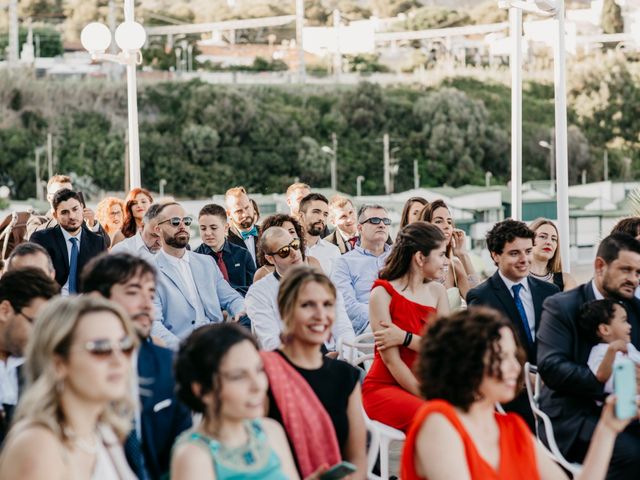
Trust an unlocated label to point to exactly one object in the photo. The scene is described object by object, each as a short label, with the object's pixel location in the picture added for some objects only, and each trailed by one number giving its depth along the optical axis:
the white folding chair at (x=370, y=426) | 5.63
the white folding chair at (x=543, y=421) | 6.17
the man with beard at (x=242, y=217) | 11.80
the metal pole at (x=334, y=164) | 68.28
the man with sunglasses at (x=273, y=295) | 7.50
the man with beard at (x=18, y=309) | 5.35
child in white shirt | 6.14
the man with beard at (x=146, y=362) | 4.80
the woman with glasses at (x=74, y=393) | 3.56
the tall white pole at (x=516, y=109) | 16.45
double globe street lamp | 15.69
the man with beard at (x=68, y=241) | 10.59
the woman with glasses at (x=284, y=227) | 8.61
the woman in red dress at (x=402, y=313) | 6.76
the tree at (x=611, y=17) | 78.66
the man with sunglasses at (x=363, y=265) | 9.47
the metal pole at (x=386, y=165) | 70.16
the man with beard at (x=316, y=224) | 10.94
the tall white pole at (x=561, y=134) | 14.48
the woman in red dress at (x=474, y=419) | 4.33
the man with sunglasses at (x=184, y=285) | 8.19
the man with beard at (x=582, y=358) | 6.12
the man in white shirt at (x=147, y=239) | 8.80
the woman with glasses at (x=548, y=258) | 9.14
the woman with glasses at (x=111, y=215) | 13.42
